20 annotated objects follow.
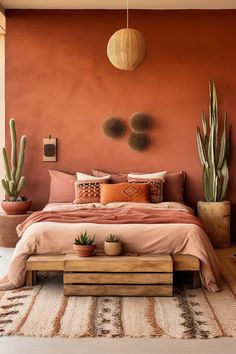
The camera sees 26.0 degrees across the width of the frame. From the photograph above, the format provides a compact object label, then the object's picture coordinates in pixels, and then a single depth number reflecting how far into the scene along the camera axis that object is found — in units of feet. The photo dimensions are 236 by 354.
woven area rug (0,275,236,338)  12.10
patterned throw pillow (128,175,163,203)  21.63
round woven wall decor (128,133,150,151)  23.70
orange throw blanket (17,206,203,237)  16.71
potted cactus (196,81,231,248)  21.98
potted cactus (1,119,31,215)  22.39
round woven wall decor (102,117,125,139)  23.70
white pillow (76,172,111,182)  22.27
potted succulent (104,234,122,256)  15.21
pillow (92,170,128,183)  22.89
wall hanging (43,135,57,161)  23.80
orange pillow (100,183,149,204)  20.92
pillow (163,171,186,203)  22.79
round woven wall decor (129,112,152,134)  23.62
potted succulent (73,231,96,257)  15.03
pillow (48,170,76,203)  22.86
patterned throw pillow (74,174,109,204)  21.65
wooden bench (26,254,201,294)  15.14
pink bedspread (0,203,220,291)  15.64
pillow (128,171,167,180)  22.61
